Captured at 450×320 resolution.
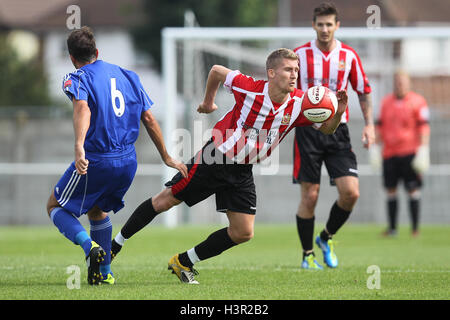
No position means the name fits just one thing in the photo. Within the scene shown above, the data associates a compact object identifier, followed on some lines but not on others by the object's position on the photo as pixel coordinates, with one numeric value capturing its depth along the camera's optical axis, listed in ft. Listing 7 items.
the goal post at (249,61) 88.84
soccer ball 38.52
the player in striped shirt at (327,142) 48.47
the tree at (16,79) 200.13
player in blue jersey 36.52
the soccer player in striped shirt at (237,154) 39.24
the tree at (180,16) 220.02
